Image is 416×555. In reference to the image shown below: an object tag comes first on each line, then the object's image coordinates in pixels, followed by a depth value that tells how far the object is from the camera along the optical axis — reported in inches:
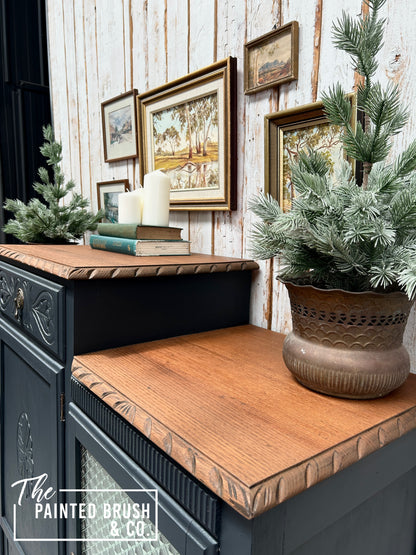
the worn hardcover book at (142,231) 42.9
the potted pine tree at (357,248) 22.3
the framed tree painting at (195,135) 45.8
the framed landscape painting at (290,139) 36.2
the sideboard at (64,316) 34.5
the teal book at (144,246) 42.4
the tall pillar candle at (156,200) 45.9
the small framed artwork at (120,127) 63.3
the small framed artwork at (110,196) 67.8
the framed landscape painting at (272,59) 38.1
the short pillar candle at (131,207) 46.8
